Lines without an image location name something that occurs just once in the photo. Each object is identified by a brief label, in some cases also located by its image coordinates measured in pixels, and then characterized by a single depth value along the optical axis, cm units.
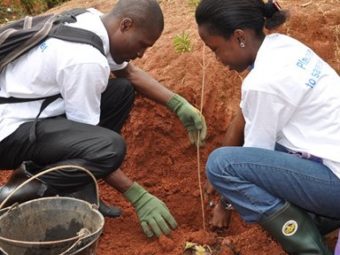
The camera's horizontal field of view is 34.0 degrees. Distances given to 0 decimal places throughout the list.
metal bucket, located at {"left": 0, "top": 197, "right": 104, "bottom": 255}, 218
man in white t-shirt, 251
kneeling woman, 220
